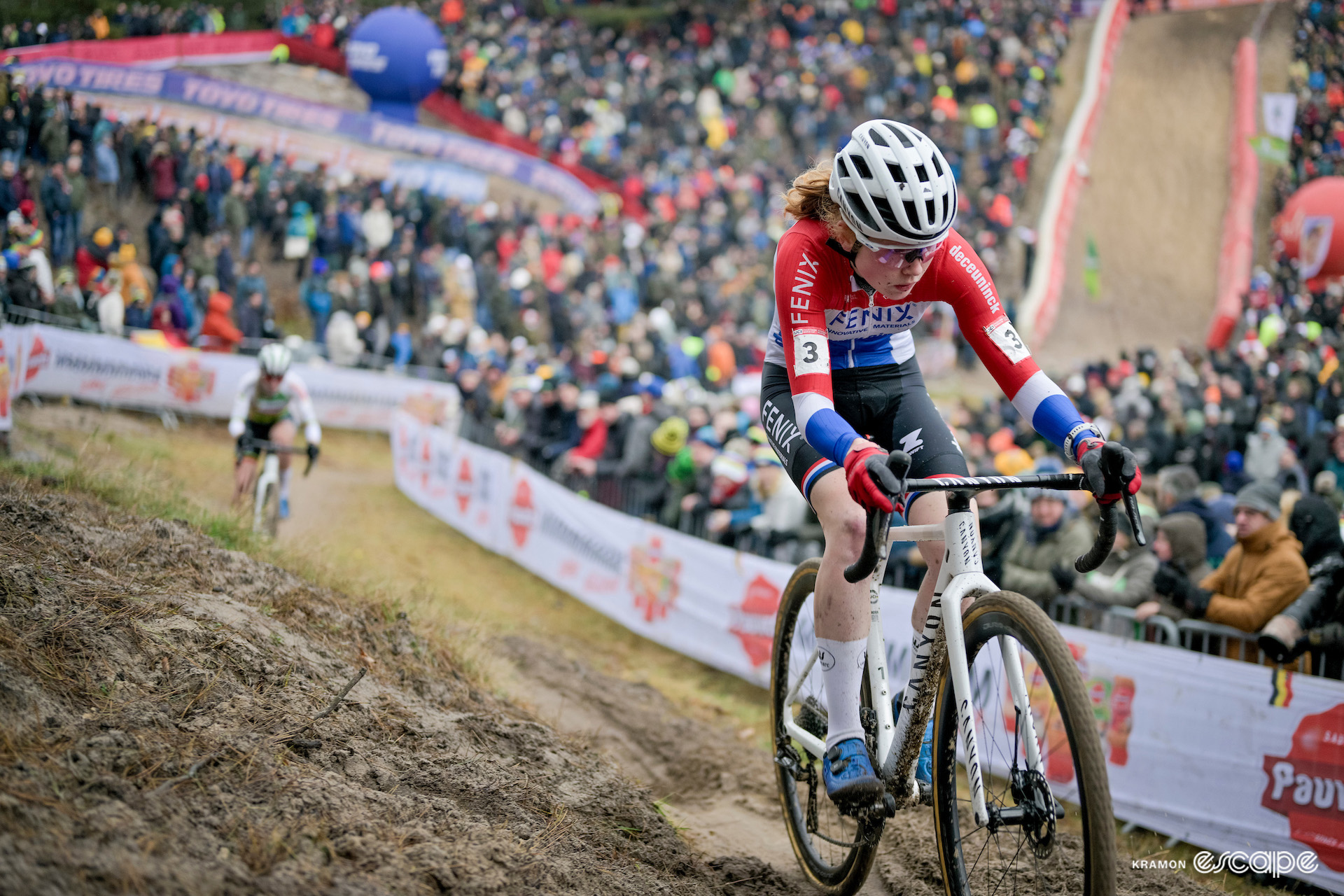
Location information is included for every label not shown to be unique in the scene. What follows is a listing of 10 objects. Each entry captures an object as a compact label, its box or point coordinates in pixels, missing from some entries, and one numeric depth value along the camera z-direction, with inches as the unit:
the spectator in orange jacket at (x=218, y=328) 671.1
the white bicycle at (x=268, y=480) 381.1
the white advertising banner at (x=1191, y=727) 223.5
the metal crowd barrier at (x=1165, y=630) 262.5
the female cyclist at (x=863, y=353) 142.8
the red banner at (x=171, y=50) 714.0
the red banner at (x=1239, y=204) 1026.6
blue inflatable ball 1141.1
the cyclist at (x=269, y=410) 382.3
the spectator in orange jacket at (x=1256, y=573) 255.1
